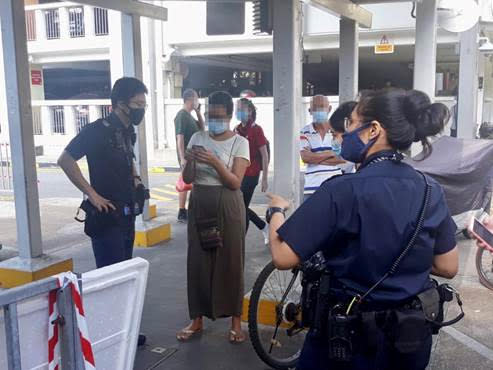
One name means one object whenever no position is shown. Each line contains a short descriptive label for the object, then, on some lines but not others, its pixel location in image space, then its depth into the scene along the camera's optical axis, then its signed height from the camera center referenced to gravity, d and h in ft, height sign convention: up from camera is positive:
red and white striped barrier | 6.90 -2.70
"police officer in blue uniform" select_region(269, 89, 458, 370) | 6.42 -1.43
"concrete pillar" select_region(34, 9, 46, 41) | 61.67 +8.00
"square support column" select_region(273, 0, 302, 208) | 14.85 +0.09
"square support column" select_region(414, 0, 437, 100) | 26.11 +2.15
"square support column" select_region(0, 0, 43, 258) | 16.97 -0.68
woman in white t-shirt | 13.21 -2.90
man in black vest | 12.47 -1.60
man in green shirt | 25.34 -1.15
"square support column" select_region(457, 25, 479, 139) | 35.12 +0.78
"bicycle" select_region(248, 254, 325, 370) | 11.27 -4.78
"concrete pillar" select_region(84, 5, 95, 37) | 59.36 +7.95
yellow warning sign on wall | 49.24 +4.12
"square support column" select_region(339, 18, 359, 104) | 24.93 +1.54
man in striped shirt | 17.15 -1.63
